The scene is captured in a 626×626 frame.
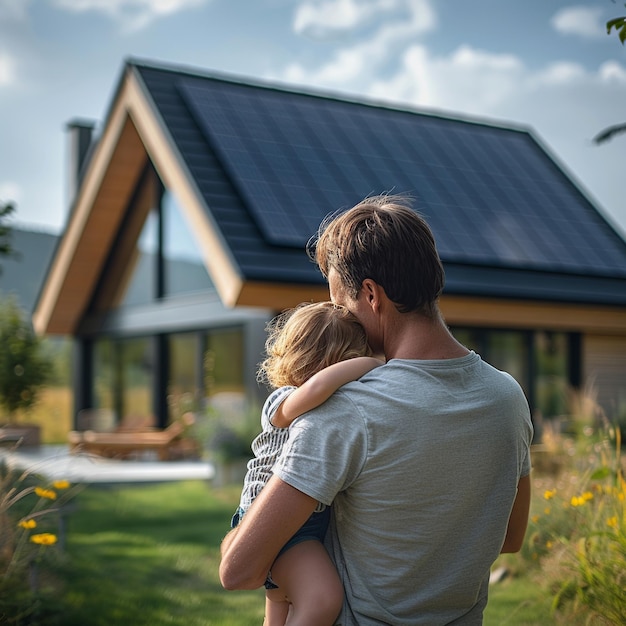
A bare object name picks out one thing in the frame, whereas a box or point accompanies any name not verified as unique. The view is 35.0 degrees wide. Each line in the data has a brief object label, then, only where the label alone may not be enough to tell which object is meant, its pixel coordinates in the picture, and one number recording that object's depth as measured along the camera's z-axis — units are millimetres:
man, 1825
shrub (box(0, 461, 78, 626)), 4395
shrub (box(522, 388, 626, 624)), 4148
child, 1921
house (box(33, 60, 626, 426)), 11547
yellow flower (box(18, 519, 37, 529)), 4129
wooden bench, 13906
